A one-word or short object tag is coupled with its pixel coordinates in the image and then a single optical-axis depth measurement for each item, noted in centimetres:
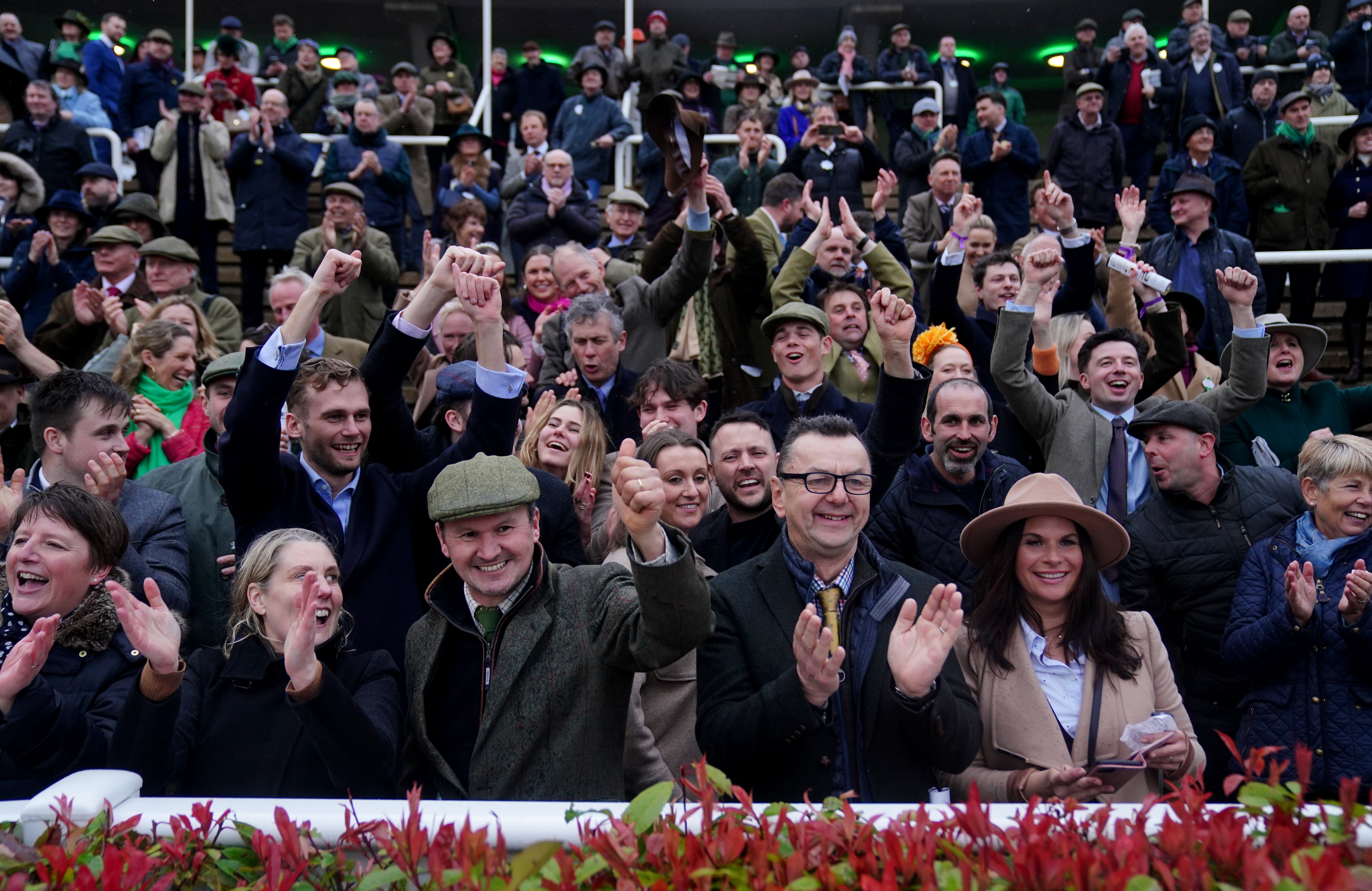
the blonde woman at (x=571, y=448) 477
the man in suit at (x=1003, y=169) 1038
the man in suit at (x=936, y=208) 920
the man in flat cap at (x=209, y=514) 429
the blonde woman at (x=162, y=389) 541
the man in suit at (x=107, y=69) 1253
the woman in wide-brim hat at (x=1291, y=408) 566
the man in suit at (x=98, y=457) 412
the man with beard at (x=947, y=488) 441
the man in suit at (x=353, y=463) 372
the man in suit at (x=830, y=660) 285
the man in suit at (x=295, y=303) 646
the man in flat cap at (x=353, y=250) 806
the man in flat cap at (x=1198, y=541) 418
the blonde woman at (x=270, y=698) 277
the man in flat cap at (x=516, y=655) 296
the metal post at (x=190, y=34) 1352
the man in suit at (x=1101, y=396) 498
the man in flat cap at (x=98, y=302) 701
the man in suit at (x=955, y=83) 1288
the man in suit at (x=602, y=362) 583
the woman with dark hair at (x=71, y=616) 296
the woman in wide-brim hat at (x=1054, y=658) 321
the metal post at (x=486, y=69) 1210
